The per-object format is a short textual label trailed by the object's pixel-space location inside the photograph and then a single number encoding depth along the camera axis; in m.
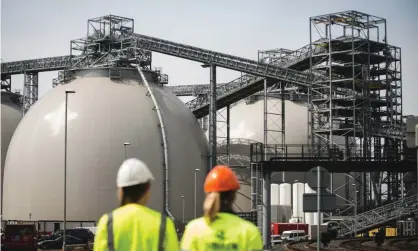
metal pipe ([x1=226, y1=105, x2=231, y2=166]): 80.06
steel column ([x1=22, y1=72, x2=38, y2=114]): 88.00
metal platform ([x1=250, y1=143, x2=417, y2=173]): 49.84
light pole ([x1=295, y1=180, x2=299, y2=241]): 79.36
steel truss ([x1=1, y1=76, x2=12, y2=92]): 93.81
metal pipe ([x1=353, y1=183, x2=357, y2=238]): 58.99
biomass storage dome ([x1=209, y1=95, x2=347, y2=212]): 82.25
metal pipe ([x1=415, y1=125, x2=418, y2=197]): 20.56
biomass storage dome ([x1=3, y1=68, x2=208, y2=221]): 67.19
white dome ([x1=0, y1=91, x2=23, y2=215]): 83.26
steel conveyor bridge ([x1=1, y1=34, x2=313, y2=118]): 72.38
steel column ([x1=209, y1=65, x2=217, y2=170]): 72.81
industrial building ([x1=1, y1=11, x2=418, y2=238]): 67.69
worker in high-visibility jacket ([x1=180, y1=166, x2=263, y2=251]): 6.71
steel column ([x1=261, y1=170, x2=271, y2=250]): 48.14
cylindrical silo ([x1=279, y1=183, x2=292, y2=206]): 80.38
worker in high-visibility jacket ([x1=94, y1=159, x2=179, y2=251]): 6.39
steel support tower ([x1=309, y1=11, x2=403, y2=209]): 69.06
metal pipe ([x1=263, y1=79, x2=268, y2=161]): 75.91
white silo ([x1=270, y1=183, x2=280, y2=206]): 80.56
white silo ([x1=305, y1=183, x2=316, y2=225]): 73.78
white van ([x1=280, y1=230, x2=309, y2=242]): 62.24
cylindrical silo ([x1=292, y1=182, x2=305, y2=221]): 79.38
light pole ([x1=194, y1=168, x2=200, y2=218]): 69.91
